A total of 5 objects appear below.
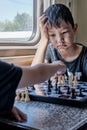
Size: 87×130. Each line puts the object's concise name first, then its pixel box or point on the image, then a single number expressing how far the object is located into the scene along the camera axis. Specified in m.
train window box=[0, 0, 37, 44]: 1.93
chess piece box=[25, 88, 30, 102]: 1.06
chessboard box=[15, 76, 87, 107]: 0.98
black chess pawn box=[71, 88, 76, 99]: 1.02
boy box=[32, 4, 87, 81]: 1.61
